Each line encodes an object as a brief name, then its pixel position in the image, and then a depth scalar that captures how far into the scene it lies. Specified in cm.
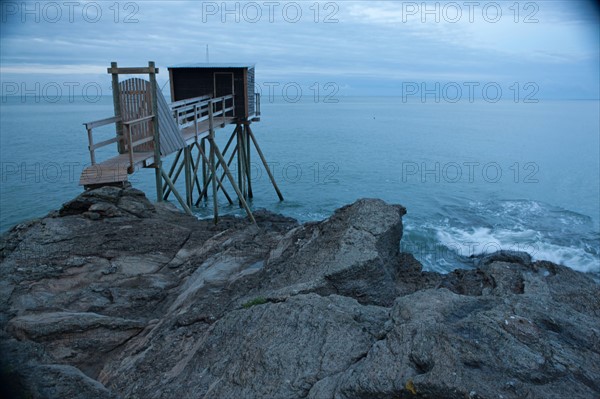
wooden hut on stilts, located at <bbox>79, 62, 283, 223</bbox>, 1206
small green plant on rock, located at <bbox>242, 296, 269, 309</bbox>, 680
